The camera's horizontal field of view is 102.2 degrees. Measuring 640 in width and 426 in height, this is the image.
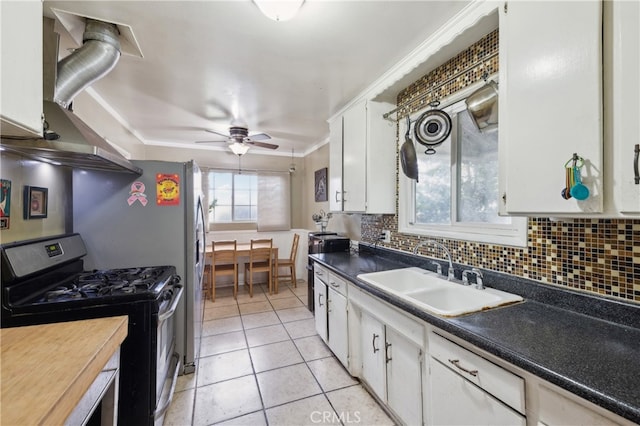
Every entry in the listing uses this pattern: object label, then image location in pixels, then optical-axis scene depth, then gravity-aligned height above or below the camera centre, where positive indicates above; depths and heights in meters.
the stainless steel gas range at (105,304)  1.27 -0.47
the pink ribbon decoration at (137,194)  2.03 +0.16
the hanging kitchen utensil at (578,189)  0.87 +0.08
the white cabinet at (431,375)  0.82 -0.71
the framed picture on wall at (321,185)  4.10 +0.48
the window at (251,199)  4.66 +0.28
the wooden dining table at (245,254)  4.02 -0.63
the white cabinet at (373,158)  2.36 +0.52
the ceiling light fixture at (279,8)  1.24 +1.01
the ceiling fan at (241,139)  3.39 +1.00
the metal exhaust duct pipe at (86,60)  1.54 +0.94
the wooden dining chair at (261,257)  3.99 -0.69
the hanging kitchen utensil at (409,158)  1.96 +0.43
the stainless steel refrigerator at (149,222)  1.94 -0.07
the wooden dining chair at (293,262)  4.43 -0.82
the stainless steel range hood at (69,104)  1.23 +0.59
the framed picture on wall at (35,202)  1.51 +0.08
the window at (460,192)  1.63 +0.17
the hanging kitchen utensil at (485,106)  1.37 +0.59
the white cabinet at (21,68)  0.81 +0.50
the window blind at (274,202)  4.79 +0.23
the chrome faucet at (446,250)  1.71 -0.25
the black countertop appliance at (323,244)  3.01 -0.36
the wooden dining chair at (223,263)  3.81 -0.75
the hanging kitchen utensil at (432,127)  1.78 +0.62
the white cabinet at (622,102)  0.79 +0.35
